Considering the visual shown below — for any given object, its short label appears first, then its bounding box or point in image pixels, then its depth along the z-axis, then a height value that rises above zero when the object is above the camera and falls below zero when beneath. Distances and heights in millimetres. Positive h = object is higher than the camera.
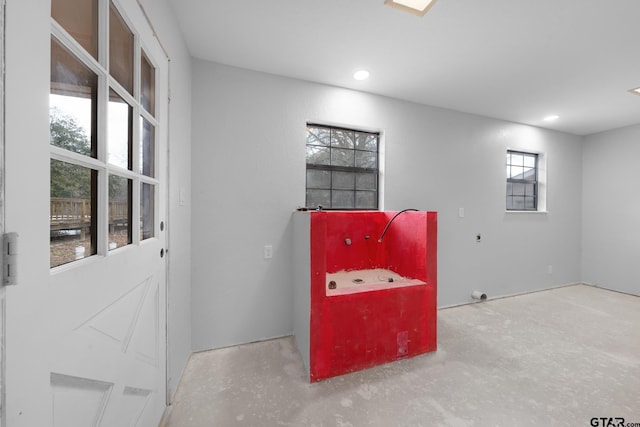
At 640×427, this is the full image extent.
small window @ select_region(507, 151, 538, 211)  3414 +488
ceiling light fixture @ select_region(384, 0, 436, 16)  1432 +1275
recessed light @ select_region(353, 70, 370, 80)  2160 +1278
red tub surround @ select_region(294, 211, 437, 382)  1677 -599
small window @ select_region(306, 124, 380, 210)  2449 +473
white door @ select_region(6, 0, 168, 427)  613 -79
